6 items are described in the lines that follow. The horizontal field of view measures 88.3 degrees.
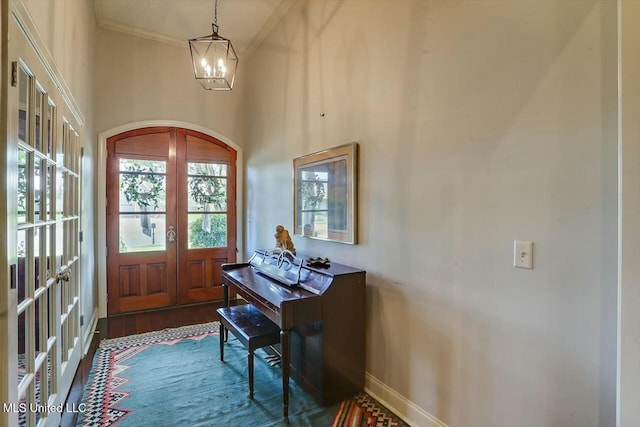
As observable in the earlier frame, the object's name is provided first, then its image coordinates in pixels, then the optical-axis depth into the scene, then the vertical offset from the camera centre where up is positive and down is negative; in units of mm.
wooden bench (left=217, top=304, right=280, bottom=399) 2377 -898
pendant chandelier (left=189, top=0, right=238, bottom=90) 2778 +1344
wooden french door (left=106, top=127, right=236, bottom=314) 4215 -81
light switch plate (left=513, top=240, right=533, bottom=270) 1499 -195
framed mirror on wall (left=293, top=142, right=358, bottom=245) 2570 +151
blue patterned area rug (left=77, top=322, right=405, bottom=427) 2121 -1337
